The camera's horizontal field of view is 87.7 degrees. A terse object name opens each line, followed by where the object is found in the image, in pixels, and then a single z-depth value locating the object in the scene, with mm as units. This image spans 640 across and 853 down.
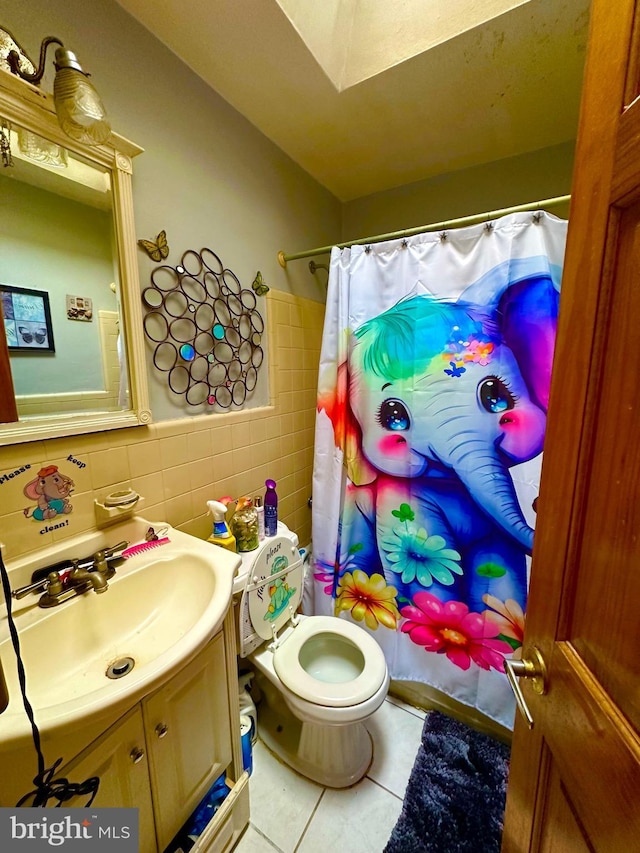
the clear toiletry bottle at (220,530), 1141
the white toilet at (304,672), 1071
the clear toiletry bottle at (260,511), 1313
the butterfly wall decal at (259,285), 1411
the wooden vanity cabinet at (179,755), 663
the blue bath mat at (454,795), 1015
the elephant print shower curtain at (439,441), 1145
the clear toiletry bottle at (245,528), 1200
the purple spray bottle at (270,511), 1320
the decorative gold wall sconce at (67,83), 729
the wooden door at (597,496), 375
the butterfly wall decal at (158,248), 1037
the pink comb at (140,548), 957
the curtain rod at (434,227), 1069
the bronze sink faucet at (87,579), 816
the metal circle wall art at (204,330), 1103
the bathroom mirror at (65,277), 806
